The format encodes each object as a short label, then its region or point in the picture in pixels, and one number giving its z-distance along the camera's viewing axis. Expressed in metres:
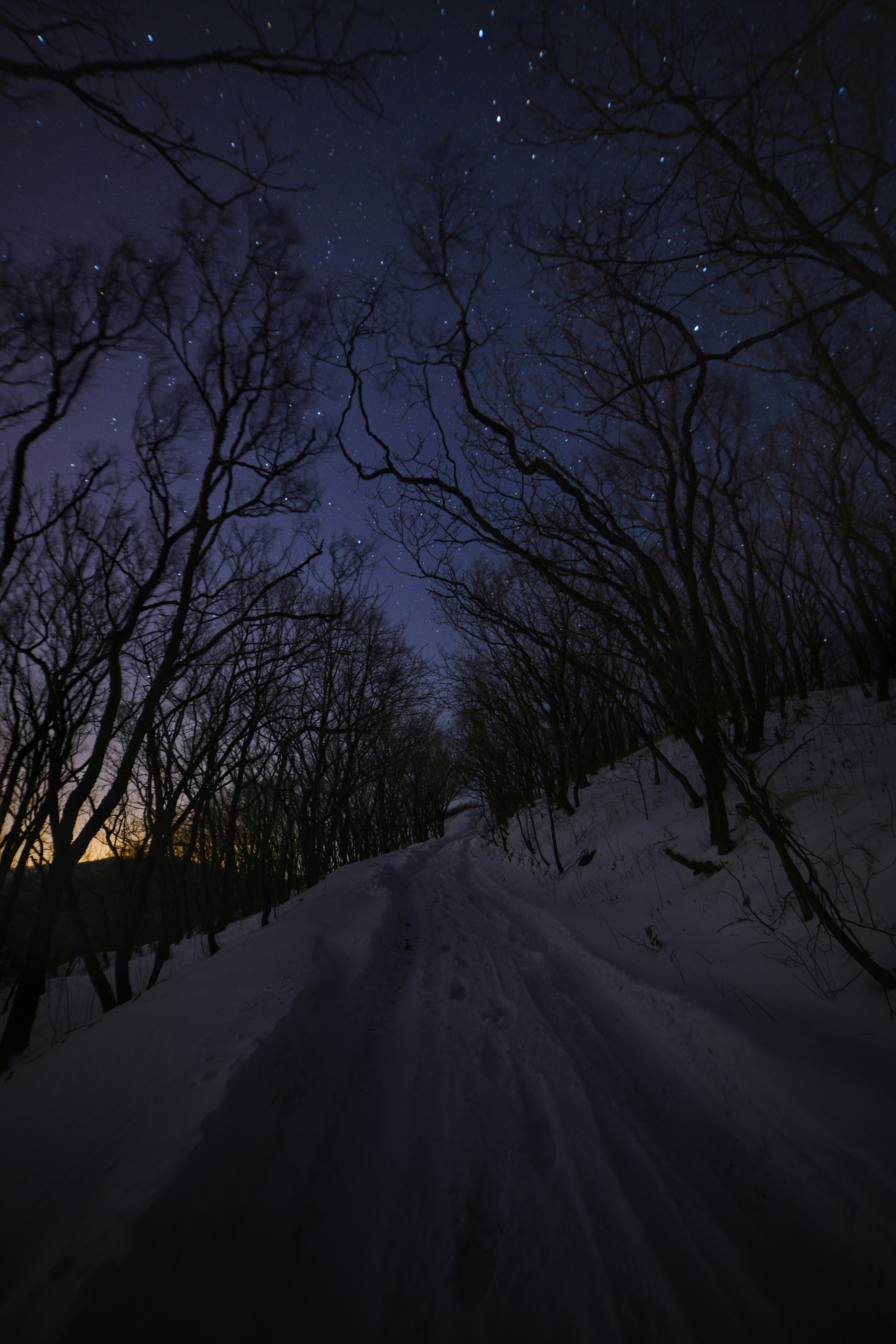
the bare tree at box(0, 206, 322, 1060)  5.30
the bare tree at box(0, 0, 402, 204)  2.58
